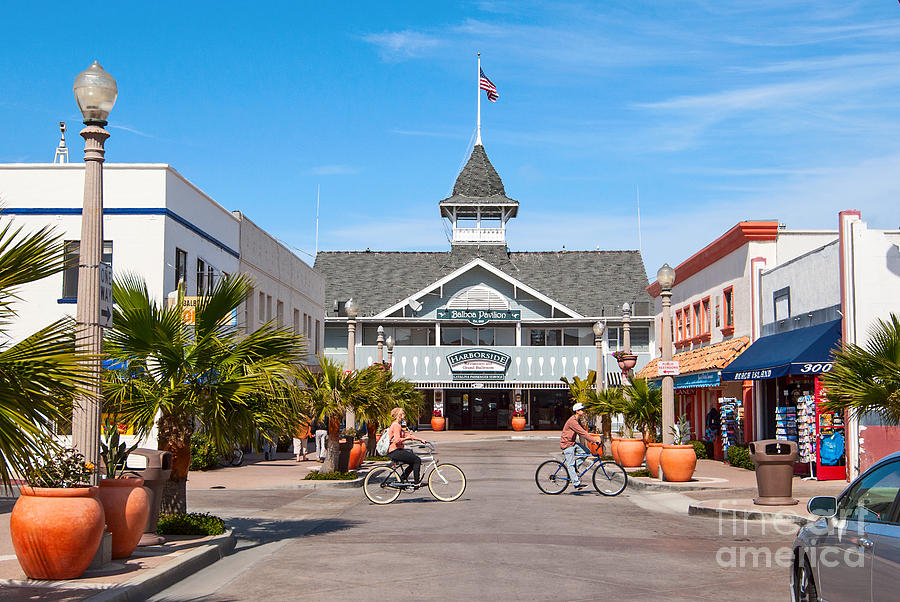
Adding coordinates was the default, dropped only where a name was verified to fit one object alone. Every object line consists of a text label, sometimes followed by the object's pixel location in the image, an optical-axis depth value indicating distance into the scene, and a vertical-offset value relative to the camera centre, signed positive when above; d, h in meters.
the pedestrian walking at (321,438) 29.09 -1.39
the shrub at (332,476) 22.78 -1.93
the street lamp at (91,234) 9.99 +1.51
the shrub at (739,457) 26.65 -1.74
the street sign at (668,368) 21.50 +0.47
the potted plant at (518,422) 57.28 -1.77
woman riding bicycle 18.20 -1.12
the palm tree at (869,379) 15.25 +0.19
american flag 59.41 +17.42
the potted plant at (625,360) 29.56 +0.87
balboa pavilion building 56.00 +4.28
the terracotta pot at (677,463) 21.69 -1.52
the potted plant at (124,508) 10.15 -1.19
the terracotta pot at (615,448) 27.31 -1.55
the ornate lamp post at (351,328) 27.67 +1.67
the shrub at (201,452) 25.91 -1.60
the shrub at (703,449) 30.69 -1.76
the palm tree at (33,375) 7.01 +0.09
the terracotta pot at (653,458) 23.55 -1.54
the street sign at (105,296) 10.14 +0.90
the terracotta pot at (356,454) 25.14 -1.61
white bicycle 18.14 -1.69
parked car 5.86 -0.93
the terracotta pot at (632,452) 26.75 -1.59
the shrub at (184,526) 12.23 -1.63
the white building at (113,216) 25.67 +4.28
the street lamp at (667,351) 21.88 +0.84
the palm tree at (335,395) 23.28 -0.14
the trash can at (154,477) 11.66 -1.02
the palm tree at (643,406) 26.62 -0.40
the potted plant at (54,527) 8.93 -1.21
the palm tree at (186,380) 12.10 +0.10
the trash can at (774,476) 16.89 -1.39
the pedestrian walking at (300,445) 31.28 -1.71
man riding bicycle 19.56 -1.01
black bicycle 20.06 -1.72
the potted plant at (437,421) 57.72 -1.76
